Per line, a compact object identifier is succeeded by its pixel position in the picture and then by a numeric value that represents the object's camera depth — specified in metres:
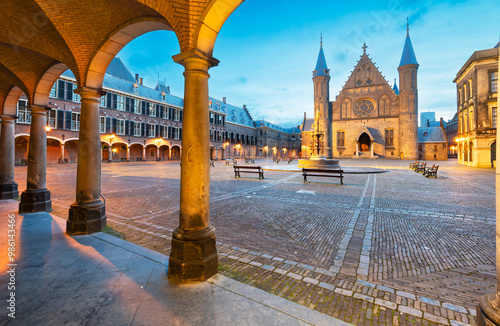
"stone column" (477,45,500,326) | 1.55
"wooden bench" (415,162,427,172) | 18.25
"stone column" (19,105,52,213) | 6.16
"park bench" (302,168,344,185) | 11.92
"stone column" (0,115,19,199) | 7.54
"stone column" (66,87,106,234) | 4.69
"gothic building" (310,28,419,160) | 38.34
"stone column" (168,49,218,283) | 3.00
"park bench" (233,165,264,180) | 15.31
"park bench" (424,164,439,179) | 15.00
